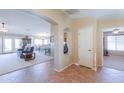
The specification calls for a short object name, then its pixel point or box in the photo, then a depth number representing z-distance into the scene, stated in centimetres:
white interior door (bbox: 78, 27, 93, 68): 351
